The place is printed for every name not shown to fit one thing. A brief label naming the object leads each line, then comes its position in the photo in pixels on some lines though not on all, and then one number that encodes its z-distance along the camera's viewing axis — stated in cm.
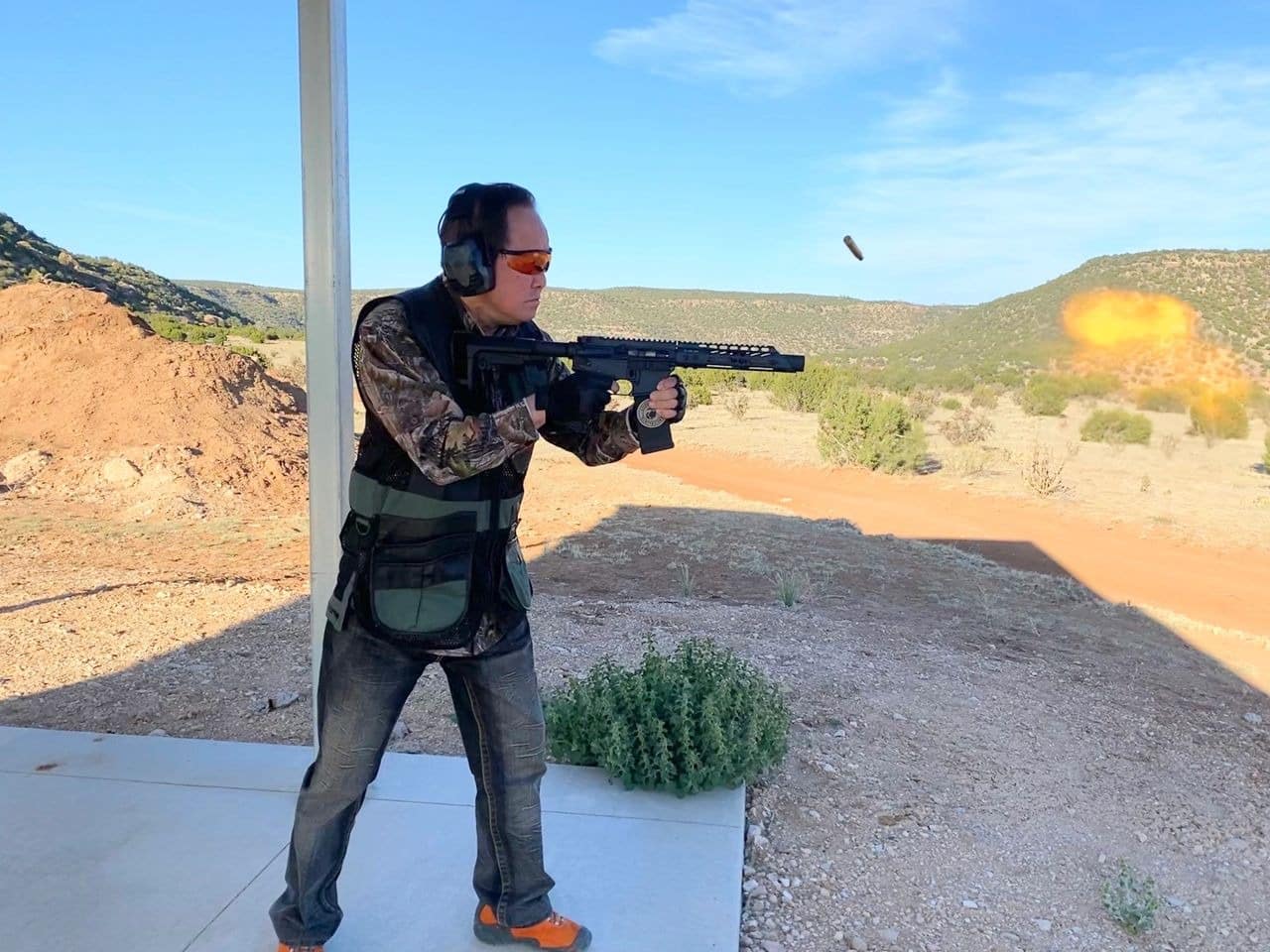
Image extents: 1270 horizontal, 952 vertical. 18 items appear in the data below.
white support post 302
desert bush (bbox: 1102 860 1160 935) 317
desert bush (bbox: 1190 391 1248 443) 2231
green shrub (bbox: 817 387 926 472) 1703
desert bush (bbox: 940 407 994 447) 2097
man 207
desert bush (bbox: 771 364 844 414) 2745
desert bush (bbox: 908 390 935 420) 2421
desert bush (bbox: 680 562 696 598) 785
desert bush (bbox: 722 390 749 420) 2612
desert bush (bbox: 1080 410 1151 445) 2199
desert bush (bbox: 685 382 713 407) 2861
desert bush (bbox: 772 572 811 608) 734
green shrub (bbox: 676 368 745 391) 3116
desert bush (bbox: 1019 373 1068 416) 2647
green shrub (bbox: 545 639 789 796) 359
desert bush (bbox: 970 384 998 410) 2794
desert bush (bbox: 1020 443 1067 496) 1493
